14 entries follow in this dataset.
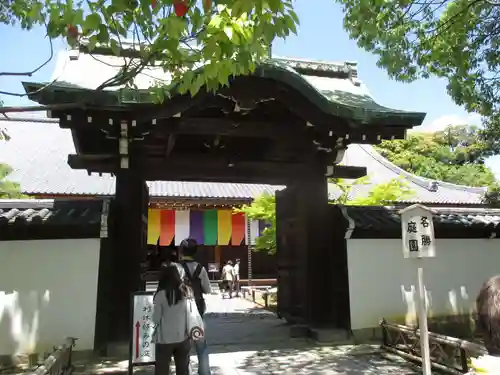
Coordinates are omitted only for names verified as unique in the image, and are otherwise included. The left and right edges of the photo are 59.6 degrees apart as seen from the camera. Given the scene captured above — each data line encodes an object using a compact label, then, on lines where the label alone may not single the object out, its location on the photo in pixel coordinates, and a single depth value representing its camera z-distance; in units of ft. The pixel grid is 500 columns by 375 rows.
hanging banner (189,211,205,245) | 59.82
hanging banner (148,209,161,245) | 58.44
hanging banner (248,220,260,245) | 62.18
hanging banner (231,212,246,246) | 61.96
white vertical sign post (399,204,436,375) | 17.63
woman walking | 14.30
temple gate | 20.85
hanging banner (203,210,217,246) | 60.29
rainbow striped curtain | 58.85
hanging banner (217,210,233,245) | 61.11
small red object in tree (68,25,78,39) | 12.18
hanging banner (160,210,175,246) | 58.90
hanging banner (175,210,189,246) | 59.14
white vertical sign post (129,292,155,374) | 17.70
